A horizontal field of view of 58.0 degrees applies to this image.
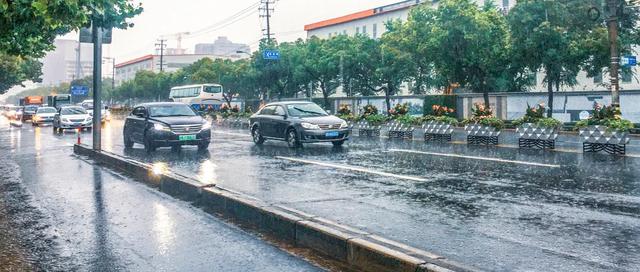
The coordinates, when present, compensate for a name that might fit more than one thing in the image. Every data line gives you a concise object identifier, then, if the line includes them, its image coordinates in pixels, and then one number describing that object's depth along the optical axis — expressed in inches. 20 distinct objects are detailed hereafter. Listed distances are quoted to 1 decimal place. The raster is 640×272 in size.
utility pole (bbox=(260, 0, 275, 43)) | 2373.3
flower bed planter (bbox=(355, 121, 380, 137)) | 1049.5
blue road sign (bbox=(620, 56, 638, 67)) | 824.5
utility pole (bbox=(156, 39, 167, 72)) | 4009.1
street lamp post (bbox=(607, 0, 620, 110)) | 749.9
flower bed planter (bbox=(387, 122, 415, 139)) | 943.7
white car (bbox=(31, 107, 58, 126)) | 1620.3
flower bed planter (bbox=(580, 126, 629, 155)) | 615.2
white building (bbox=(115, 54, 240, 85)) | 5772.6
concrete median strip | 190.4
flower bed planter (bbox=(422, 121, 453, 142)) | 865.5
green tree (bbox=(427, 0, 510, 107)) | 1407.5
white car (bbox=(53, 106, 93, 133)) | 1271.8
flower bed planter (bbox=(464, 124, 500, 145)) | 783.7
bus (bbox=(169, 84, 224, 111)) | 2214.6
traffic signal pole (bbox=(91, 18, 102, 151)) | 642.2
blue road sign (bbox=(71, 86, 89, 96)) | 3373.5
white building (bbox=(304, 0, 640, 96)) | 3014.3
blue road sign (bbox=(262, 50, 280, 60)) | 2010.3
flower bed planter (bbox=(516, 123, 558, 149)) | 702.5
